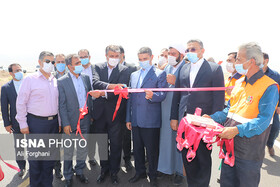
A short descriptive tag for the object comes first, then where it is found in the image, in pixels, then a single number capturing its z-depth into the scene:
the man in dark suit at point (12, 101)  3.66
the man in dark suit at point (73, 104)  3.30
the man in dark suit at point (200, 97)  2.65
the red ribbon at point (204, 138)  2.04
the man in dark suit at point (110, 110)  3.52
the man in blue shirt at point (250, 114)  1.91
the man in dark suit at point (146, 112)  3.29
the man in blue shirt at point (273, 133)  4.68
